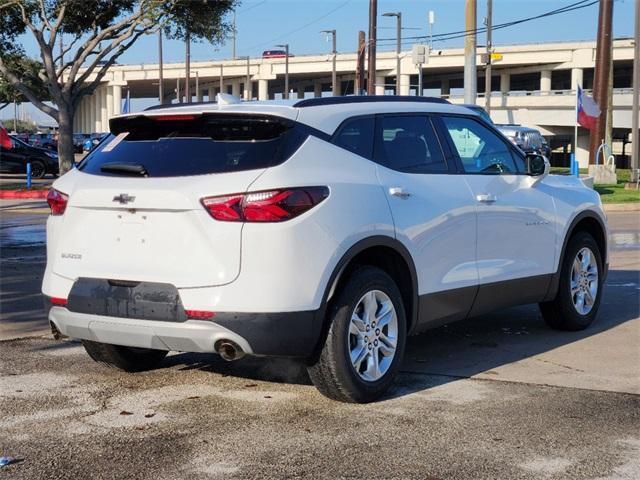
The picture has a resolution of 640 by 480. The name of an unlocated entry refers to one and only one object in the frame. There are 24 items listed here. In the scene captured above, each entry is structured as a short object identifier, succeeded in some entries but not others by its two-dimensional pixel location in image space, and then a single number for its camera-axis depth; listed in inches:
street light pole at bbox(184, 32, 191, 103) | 2315.2
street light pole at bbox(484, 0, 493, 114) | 1491.9
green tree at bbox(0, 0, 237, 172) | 1131.9
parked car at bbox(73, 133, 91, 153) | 2536.9
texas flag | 1114.7
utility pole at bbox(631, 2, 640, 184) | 1113.3
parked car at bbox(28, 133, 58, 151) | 2098.9
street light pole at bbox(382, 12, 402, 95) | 2299.3
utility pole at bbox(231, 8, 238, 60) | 3747.5
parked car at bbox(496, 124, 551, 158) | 1625.2
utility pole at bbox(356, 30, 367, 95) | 1633.9
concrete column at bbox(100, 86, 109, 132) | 4222.9
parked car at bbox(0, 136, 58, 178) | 1406.3
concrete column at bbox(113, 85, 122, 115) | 3964.8
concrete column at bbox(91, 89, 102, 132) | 4379.9
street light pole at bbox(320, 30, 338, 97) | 2541.8
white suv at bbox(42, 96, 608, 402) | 196.4
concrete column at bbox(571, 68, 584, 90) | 2941.2
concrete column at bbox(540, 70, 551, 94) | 3061.0
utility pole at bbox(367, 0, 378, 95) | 1432.1
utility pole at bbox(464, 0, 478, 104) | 887.1
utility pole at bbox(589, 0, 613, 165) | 1135.6
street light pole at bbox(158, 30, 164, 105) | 2620.6
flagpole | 1034.2
